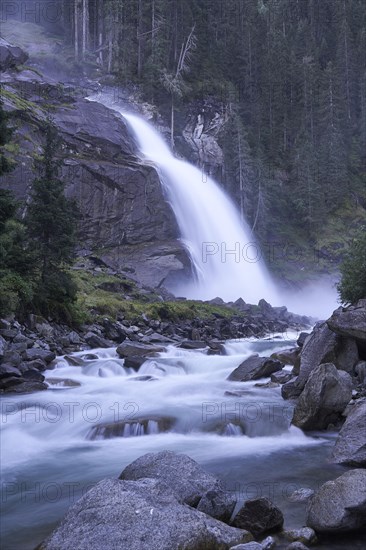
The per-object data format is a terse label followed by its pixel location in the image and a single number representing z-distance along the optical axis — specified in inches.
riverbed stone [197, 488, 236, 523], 241.4
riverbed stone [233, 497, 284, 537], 234.7
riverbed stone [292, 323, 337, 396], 518.6
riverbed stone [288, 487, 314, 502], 273.4
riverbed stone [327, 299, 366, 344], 513.3
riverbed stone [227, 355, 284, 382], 608.4
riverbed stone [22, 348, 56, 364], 599.2
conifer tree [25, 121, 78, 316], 773.9
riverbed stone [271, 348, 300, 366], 658.2
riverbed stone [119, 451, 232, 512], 250.2
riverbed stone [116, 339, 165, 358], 702.5
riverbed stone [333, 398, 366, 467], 315.3
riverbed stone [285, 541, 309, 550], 207.3
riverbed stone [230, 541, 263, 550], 201.5
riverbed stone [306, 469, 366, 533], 227.1
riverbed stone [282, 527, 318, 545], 225.6
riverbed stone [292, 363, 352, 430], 405.4
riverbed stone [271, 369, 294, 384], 572.1
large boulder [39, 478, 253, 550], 192.9
